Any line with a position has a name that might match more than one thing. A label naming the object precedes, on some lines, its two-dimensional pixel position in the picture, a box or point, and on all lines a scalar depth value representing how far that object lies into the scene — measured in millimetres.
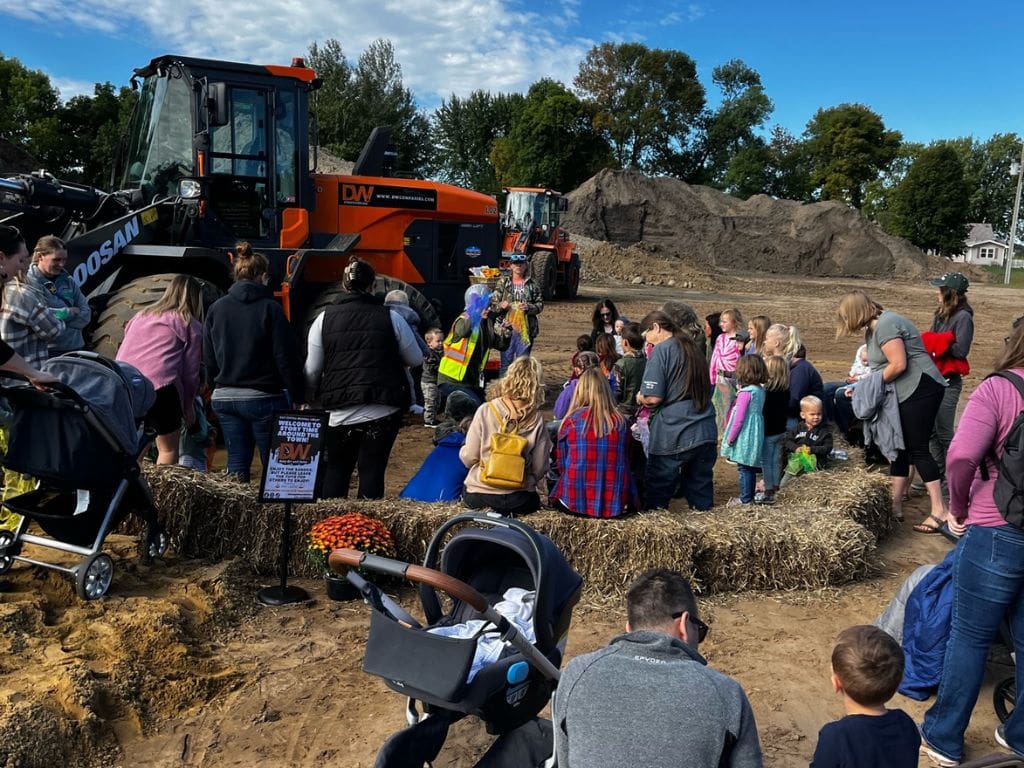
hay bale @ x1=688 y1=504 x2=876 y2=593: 5248
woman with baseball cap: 6699
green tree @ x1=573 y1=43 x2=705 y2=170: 62031
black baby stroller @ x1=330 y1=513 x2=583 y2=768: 2652
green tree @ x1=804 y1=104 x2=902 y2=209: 61188
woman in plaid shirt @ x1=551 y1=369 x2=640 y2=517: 5219
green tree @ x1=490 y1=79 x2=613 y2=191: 53125
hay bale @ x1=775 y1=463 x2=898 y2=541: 5918
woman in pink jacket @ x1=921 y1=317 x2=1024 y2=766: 3324
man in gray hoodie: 2055
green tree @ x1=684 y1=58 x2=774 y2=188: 64562
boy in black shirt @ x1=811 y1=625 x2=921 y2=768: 2525
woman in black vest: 5324
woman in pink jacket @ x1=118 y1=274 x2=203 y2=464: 5457
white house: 94312
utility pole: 39931
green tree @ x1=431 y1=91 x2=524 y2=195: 61281
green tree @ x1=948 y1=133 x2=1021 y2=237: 79562
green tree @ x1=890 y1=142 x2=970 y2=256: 55688
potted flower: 4871
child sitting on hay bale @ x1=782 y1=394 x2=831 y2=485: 6984
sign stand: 4605
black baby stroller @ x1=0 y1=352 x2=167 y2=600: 4285
